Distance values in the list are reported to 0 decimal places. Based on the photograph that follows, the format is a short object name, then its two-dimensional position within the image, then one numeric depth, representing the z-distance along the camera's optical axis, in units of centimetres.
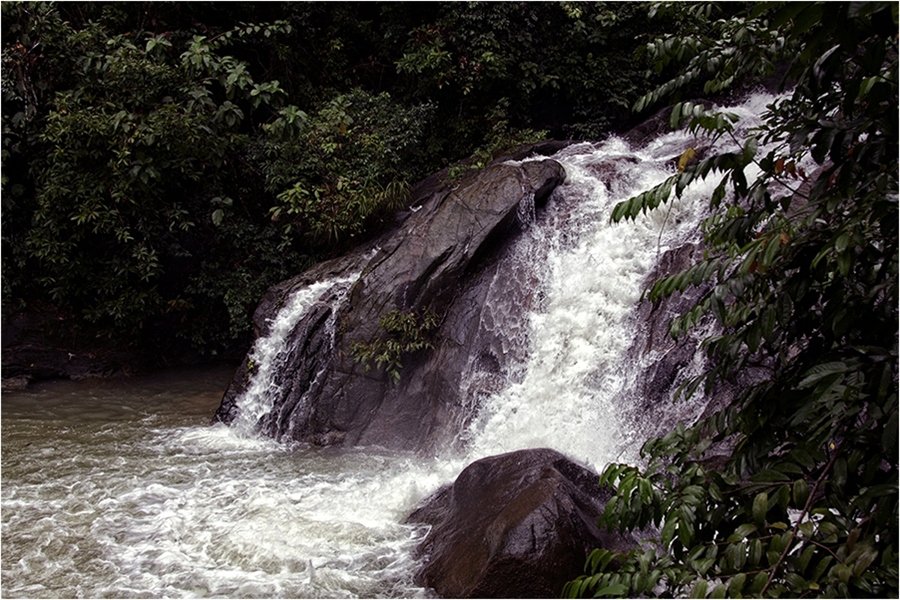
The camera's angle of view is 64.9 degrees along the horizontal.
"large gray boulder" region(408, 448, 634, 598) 424
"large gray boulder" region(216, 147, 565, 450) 750
